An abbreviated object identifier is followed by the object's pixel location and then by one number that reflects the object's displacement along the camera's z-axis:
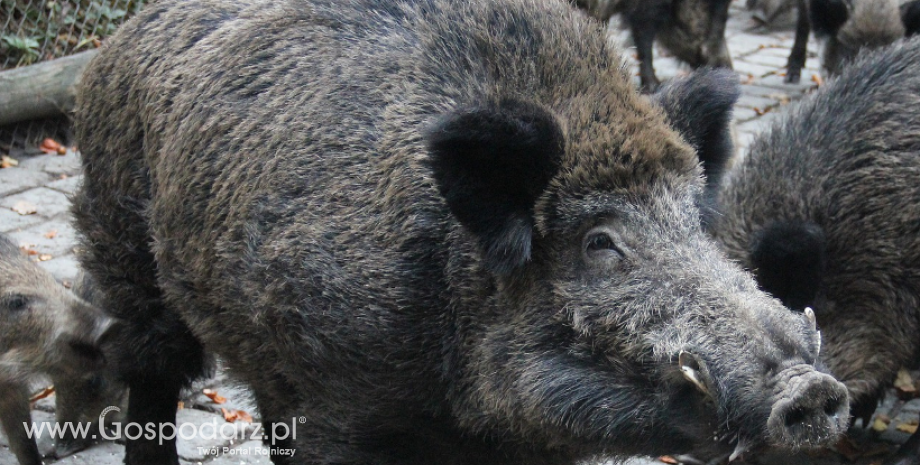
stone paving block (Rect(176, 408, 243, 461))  10.08
